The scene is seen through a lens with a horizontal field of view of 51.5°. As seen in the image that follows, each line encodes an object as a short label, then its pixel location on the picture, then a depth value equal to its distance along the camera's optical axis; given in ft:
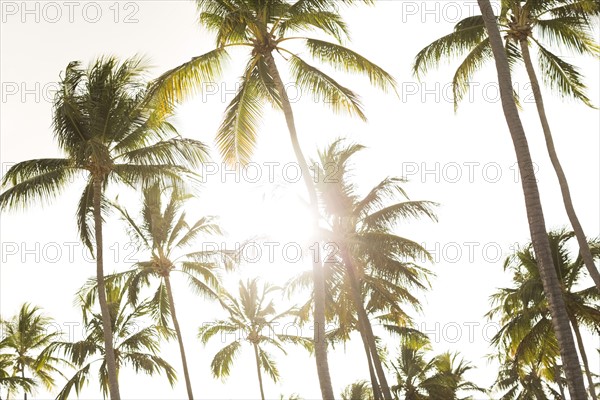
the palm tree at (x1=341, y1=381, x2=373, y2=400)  119.24
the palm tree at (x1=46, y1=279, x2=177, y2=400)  85.81
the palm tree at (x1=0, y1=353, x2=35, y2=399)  92.32
